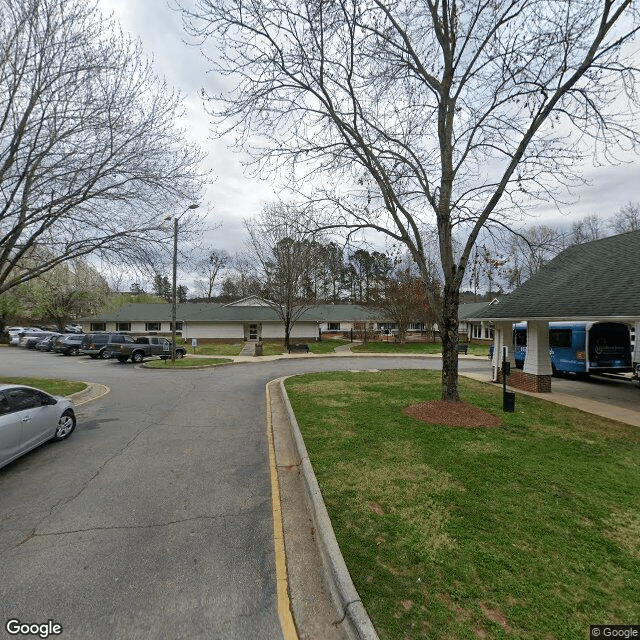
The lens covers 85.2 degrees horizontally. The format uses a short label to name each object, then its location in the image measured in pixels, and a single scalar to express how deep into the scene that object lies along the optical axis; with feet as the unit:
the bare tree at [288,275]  96.94
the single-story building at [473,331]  133.91
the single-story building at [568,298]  32.82
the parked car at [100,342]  79.92
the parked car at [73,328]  159.38
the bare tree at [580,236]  120.88
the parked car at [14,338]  126.92
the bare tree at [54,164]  30.12
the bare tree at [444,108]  25.60
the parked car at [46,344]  101.95
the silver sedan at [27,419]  18.30
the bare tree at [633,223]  120.16
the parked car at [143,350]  73.41
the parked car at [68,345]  91.09
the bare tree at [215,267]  200.13
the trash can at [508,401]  30.98
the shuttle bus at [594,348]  49.75
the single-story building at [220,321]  124.67
